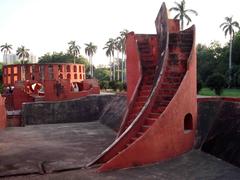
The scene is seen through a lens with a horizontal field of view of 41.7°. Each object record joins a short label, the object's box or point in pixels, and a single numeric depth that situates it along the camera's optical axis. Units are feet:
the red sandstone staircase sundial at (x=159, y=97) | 30.50
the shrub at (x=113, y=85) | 109.86
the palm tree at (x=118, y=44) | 162.71
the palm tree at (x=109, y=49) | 172.58
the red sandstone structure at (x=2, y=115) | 60.44
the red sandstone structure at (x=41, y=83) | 73.41
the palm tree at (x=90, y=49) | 189.78
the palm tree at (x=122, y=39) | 159.67
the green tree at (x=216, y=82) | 65.62
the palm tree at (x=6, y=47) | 204.64
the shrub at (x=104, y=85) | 125.79
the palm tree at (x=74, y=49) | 189.27
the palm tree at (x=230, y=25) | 125.59
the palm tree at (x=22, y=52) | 198.44
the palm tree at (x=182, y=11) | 115.76
